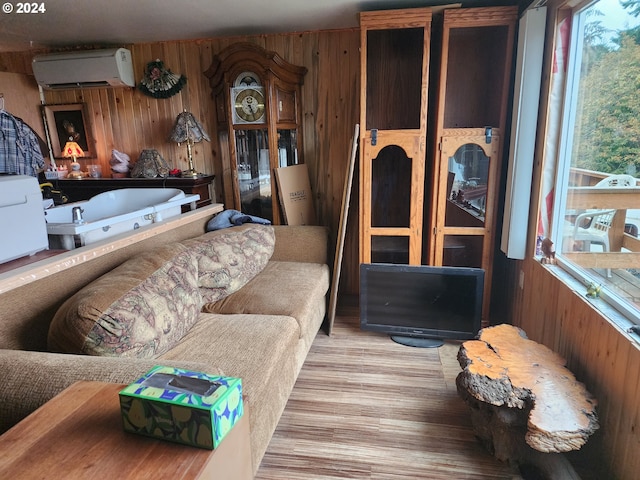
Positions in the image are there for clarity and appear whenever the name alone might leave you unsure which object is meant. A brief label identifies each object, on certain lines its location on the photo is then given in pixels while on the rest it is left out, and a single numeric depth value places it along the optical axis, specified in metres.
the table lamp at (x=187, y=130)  3.18
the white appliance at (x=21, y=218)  1.46
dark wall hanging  3.26
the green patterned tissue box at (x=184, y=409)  0.76
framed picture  3.54
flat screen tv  2.45
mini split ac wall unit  3.14
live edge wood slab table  1.33
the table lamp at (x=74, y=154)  3.47
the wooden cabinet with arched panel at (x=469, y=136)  2.43
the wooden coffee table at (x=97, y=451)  0.72
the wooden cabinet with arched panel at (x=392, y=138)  2.52
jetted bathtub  1.72
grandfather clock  2.96
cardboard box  3.15
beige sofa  1.12
